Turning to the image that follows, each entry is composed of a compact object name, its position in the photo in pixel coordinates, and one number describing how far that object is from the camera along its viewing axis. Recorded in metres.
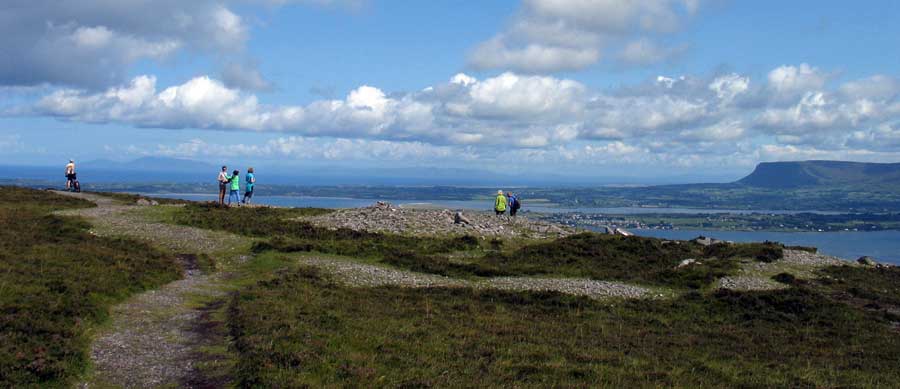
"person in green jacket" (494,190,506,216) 49.69
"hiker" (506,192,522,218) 51.72
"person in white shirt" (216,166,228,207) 46.99
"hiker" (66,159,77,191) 54.84
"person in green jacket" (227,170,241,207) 47.30
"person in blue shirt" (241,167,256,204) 46.92
